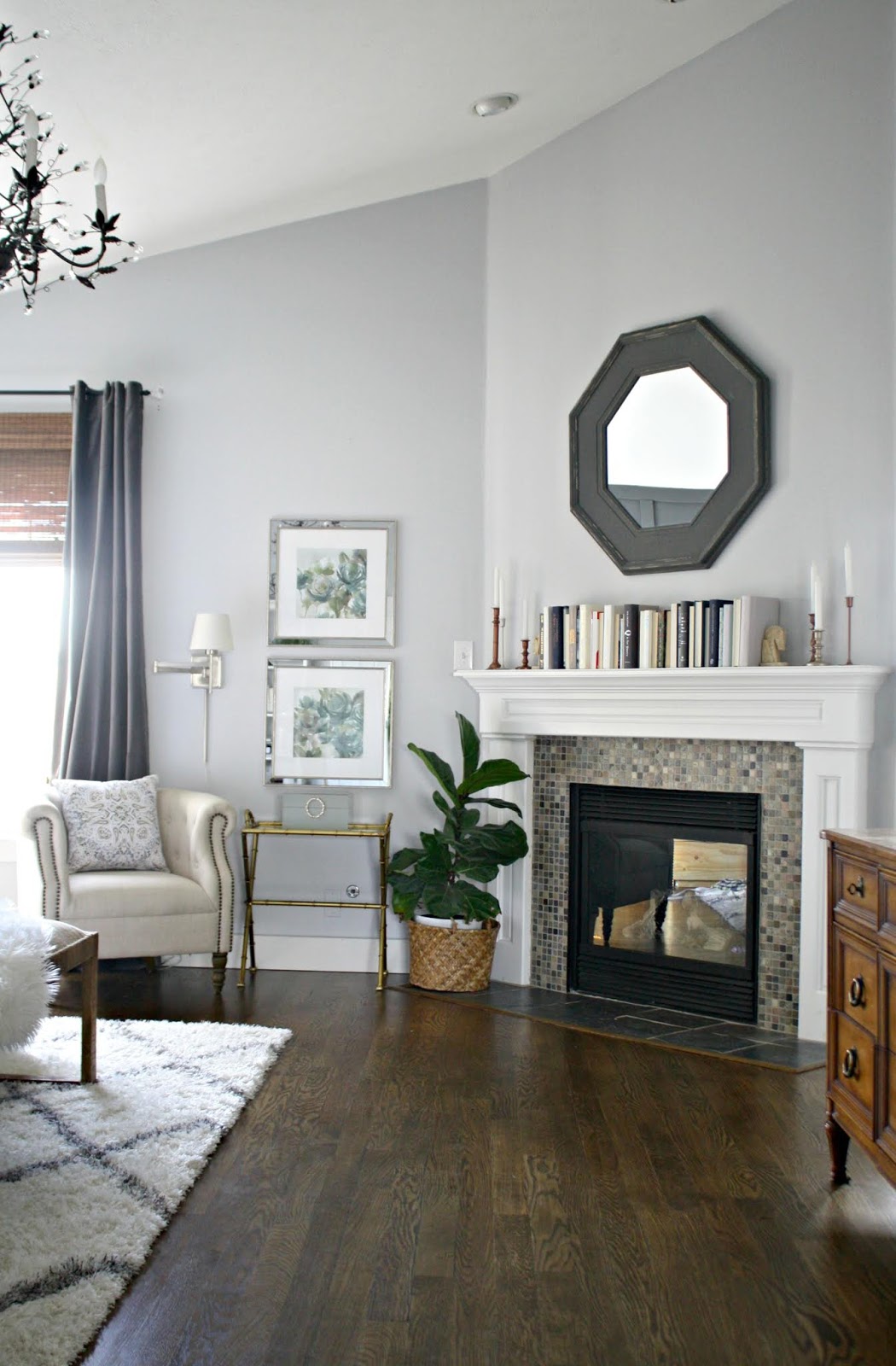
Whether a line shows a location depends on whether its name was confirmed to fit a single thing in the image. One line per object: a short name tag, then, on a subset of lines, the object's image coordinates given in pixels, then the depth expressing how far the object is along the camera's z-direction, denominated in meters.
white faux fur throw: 3.03
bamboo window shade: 5.47
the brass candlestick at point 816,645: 4.08
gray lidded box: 4.99
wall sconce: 5.10
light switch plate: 5.17
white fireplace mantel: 4.03
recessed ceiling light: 4.50
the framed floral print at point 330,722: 5.25
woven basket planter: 4.75
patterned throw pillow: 4.84
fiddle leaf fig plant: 4.67
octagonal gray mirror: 4.34
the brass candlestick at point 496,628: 4.91
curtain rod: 5.39
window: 5.48
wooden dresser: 2.57
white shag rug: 2.18
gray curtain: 5.21
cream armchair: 4.51
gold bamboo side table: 4.85
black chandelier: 2.76
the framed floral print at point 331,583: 5.28
